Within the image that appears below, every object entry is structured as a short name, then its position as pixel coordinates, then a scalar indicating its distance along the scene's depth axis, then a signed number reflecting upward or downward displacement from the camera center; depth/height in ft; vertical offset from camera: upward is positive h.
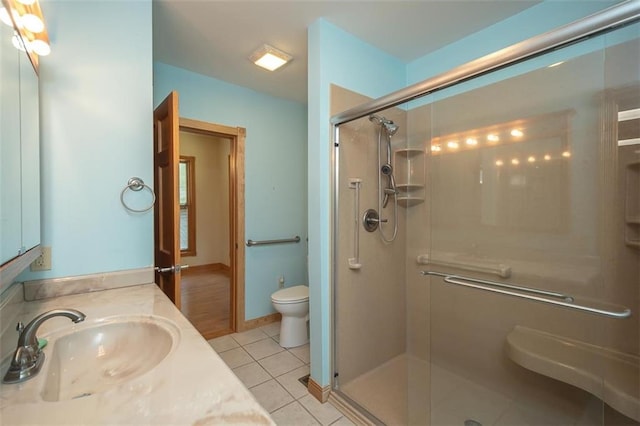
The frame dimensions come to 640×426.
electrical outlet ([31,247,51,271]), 4.25 -0.77
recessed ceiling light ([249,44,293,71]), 6.88 +4.08
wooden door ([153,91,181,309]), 5.13 +0.32
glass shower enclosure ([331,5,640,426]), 4.56 -0.77
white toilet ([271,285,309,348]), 8.05 -3.17
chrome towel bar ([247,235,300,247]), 9.20 -1.06
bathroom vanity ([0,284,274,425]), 1.85 -1.36
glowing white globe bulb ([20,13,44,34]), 3.28 +2.36
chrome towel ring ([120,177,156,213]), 5.02 +0.48
